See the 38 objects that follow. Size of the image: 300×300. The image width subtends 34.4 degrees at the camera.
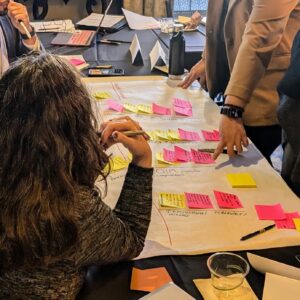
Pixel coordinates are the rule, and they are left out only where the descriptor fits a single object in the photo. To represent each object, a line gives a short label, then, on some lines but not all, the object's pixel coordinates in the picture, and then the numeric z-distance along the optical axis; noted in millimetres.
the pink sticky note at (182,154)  1454
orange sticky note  938
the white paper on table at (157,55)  2246
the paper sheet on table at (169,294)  856
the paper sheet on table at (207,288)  917
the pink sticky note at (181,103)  1840
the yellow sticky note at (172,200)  1216
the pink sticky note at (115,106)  1776
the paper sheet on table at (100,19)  2897
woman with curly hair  798
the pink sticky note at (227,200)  1214
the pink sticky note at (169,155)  1452
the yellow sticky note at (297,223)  1131
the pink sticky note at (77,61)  2234
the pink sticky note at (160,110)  1768
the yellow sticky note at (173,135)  1579
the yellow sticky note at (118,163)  1399
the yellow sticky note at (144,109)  1769
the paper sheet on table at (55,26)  2799
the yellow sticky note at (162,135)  1578
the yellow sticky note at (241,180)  1309
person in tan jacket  1467
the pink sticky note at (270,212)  1171
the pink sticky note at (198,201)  1214
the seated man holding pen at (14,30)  2123
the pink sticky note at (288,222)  1140
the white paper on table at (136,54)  2287
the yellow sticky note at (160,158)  1433
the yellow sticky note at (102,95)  1878
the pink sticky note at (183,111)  1766
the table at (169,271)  925
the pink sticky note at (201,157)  1443
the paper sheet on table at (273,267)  958
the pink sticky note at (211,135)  1586
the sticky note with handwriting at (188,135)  1586
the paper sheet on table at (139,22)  2934
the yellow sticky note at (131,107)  1774
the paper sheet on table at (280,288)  906
